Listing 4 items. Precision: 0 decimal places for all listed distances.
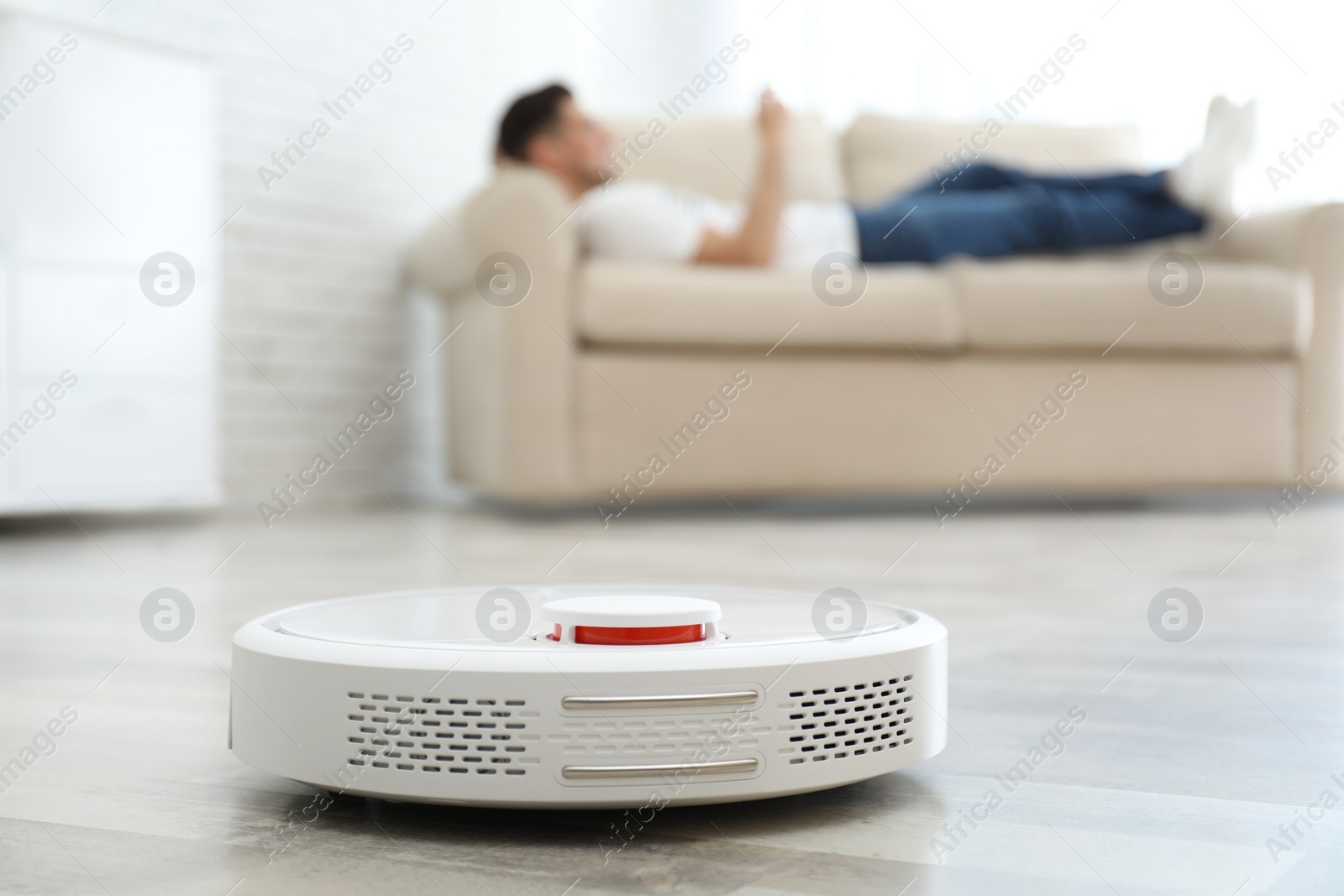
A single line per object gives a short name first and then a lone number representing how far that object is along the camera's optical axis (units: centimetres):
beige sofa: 235
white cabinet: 217
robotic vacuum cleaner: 49
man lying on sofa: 263
